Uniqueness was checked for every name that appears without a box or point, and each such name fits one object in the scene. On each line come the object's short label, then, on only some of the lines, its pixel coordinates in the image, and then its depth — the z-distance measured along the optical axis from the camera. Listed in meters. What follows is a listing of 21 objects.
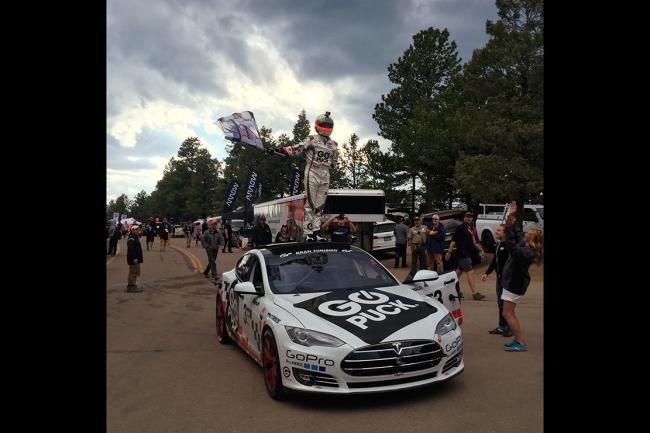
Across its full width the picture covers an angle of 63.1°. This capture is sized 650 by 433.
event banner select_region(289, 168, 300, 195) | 26.28
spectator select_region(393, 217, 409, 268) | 18.31
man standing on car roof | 9.69
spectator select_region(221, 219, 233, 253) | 29.44
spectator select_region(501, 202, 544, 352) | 6.31
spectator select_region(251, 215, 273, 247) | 15.52
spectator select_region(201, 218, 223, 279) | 15.73
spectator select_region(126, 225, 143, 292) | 13.55
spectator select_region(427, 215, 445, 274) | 13.55
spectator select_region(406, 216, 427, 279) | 14.94
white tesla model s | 4.51
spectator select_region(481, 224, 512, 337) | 7.76
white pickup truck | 21.28
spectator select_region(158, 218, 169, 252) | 34.22
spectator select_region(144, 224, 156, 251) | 35.25
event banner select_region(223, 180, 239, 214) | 36.84
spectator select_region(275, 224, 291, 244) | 18.25
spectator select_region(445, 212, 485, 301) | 11.19
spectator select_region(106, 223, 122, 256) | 28.72
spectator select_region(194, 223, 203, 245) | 43.57
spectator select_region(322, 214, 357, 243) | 11.52
